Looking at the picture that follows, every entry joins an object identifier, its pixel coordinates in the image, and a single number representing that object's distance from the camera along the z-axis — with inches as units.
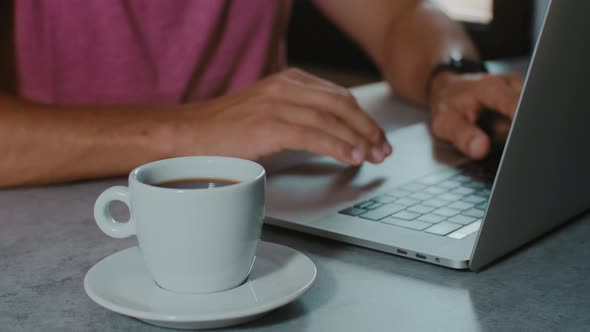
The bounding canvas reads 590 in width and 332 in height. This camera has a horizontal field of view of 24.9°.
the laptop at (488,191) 34.8
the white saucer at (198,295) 32.1
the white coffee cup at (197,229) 32.9
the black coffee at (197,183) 34.9
